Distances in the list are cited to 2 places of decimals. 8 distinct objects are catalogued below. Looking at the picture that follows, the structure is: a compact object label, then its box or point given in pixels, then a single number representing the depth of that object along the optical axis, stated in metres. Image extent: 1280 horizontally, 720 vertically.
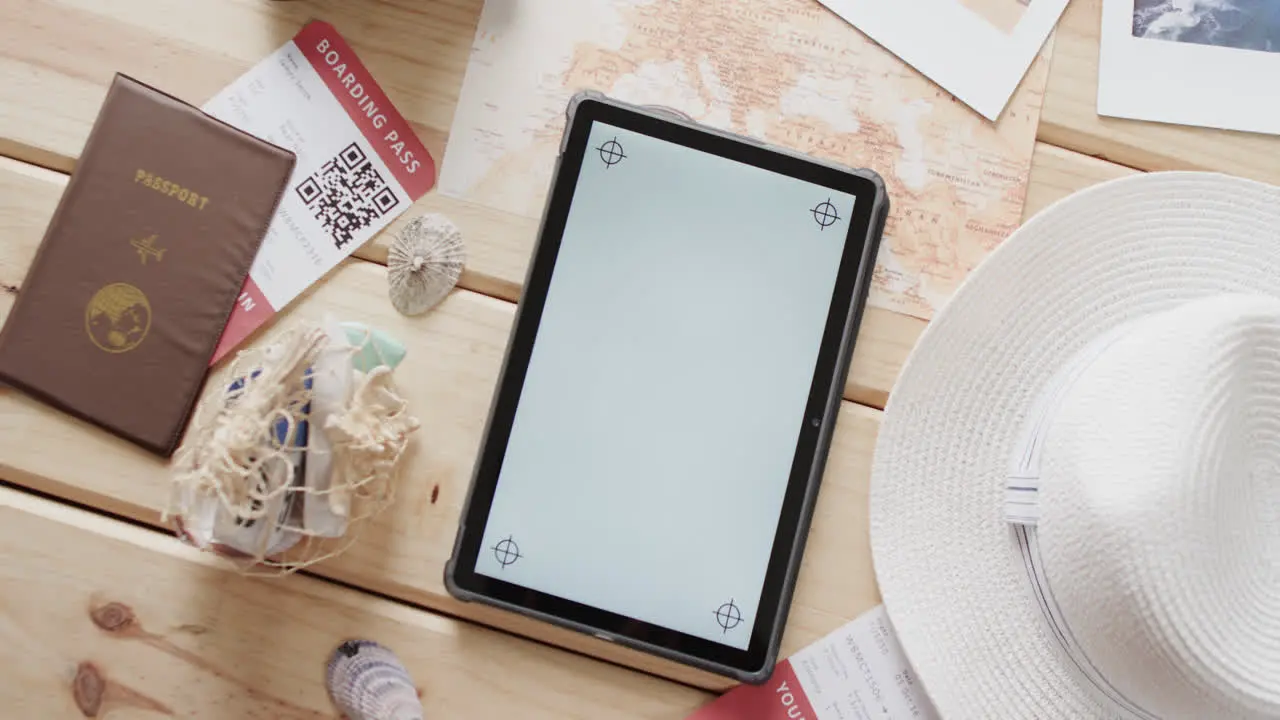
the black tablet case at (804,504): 0.59
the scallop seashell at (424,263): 0.62
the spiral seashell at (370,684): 0.58
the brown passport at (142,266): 0.60
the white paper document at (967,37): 0.64
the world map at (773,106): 0.63
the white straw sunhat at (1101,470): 0.49
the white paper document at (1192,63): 0.65
